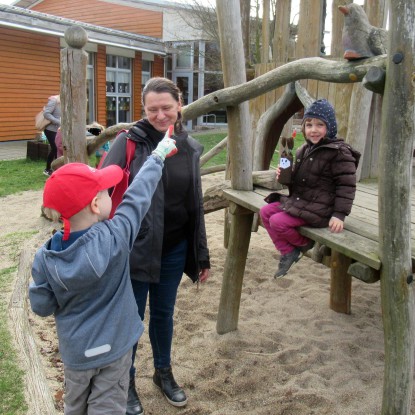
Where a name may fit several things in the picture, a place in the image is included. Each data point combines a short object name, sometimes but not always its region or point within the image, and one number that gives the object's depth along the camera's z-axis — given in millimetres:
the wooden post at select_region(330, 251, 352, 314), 3816
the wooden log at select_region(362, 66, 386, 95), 1862
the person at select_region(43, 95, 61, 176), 9023
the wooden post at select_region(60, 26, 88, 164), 4238
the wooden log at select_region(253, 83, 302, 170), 4270
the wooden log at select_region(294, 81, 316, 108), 3904
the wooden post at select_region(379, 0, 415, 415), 1770
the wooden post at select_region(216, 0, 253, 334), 3258
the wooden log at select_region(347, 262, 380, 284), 2135
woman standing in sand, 2338
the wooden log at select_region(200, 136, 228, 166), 6348
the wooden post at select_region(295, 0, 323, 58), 4328
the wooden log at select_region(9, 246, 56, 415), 2516
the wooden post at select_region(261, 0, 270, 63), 5254
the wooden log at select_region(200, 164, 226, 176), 6366
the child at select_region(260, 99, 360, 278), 2592
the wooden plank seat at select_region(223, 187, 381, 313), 2150
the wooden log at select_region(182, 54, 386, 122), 2023
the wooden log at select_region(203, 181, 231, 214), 4918
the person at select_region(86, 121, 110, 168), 5140
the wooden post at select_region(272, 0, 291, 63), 4820
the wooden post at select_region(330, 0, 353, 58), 4059
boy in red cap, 1725
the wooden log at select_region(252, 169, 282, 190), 3557
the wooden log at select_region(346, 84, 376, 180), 3791
